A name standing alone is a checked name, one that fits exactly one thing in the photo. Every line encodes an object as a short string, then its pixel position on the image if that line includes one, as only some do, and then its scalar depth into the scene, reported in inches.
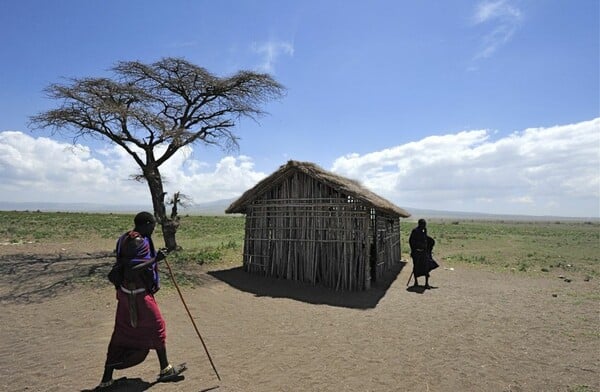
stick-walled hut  412.8
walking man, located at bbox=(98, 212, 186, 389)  170.2
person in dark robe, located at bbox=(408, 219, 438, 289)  436.1
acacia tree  550.9
